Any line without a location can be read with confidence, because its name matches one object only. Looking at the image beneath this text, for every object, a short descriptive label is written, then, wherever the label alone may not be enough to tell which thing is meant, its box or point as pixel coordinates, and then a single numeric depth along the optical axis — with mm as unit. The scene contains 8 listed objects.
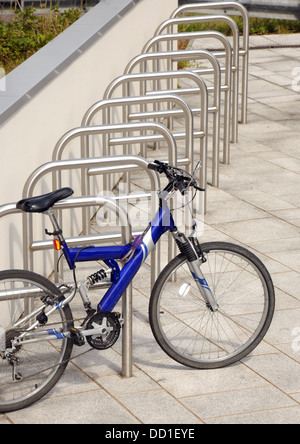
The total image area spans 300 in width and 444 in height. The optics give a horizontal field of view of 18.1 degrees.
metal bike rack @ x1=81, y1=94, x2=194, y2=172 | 6277
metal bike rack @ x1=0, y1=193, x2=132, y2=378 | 4742
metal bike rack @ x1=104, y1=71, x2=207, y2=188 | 6773
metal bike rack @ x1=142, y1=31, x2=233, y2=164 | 8005
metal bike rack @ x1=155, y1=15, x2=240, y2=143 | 8609
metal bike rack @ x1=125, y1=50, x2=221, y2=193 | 7410
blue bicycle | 4547
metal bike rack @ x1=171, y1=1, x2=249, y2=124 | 9195
